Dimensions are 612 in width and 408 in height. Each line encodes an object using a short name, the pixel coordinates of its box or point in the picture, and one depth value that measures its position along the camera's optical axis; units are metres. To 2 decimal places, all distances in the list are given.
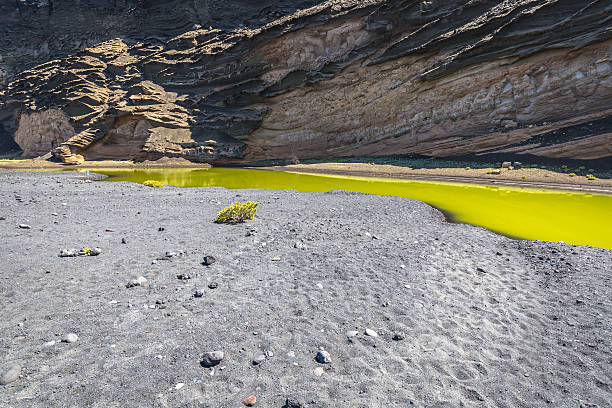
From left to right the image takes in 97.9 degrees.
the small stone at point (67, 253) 6.30
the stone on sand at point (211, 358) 3.28
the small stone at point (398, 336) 4.00
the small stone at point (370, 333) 4.02
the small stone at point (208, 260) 6.21
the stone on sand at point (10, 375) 2.84
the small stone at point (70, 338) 3.52
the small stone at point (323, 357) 3.47
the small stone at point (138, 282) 5.03
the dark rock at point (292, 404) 2.80
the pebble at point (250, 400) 2.82
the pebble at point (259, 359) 3.40
